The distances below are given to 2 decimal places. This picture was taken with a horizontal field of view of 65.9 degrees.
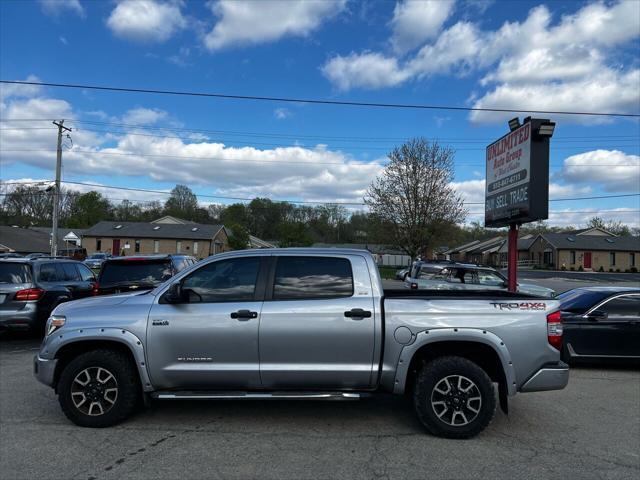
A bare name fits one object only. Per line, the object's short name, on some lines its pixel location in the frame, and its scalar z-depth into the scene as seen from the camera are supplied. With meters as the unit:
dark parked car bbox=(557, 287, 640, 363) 7.74
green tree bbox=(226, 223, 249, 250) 68.56
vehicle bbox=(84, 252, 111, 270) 47.40
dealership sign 10.57
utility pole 31.16
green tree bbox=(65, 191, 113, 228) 97.62
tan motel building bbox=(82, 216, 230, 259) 68.81
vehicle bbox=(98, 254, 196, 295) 8.84
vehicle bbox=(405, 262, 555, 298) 14.28
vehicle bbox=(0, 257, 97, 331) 9.23
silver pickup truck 4.73
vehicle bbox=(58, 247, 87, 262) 65.18
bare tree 42.38
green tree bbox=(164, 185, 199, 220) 102.88
